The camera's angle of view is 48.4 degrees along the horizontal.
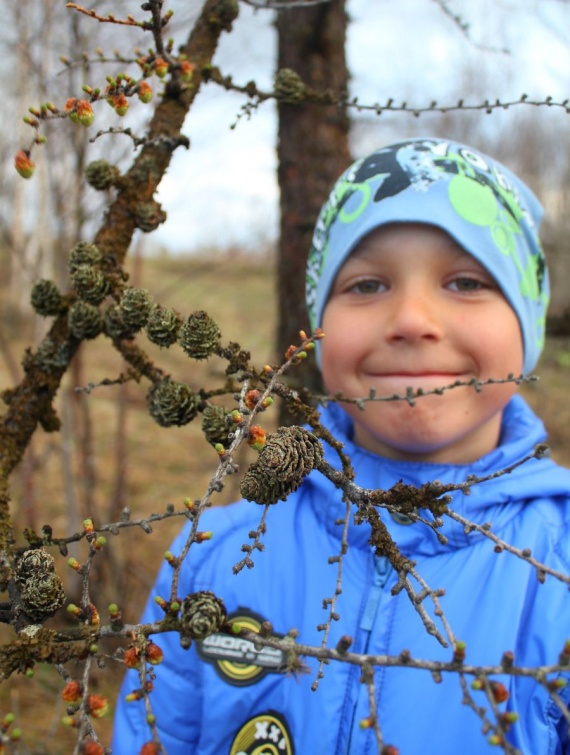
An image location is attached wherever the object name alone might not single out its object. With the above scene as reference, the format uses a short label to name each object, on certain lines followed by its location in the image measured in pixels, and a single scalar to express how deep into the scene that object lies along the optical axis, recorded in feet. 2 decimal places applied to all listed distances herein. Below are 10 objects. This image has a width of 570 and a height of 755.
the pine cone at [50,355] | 1.04
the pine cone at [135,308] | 0.87
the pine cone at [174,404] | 0.91
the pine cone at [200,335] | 0.80
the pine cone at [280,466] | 0.63
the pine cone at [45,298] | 1.04
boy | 1.04
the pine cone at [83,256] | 0.99
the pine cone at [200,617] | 0.58
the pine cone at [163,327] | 0.84
